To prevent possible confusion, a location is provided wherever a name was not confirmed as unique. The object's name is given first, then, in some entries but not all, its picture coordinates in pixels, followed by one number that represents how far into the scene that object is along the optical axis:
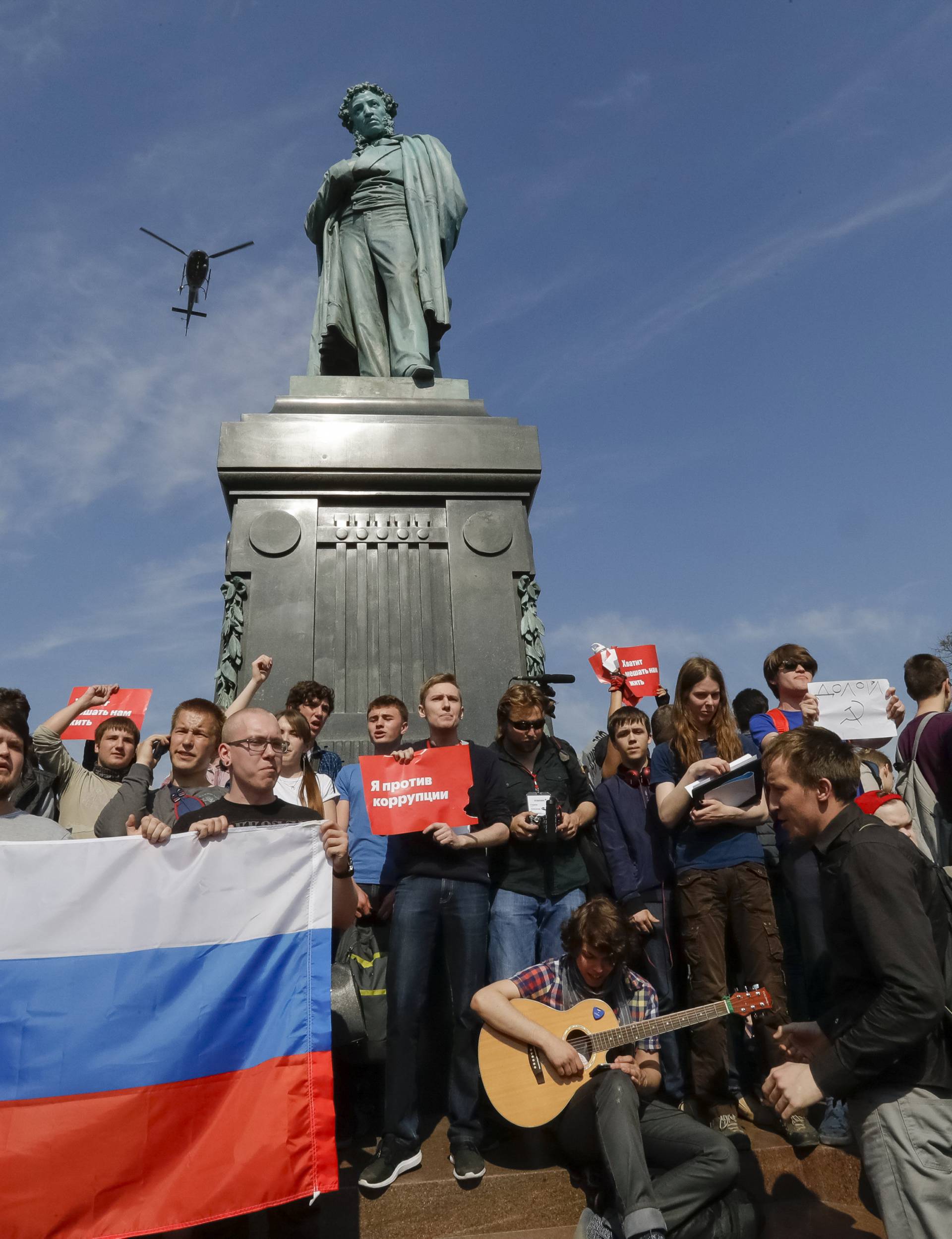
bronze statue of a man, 9.88
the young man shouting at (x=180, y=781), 4.47
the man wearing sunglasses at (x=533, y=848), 4.81
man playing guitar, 3.65
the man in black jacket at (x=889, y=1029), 2.71
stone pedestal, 7.73
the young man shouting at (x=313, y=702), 5.90
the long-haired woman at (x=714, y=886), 4.47
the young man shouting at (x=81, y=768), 5.47
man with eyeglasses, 3.93
